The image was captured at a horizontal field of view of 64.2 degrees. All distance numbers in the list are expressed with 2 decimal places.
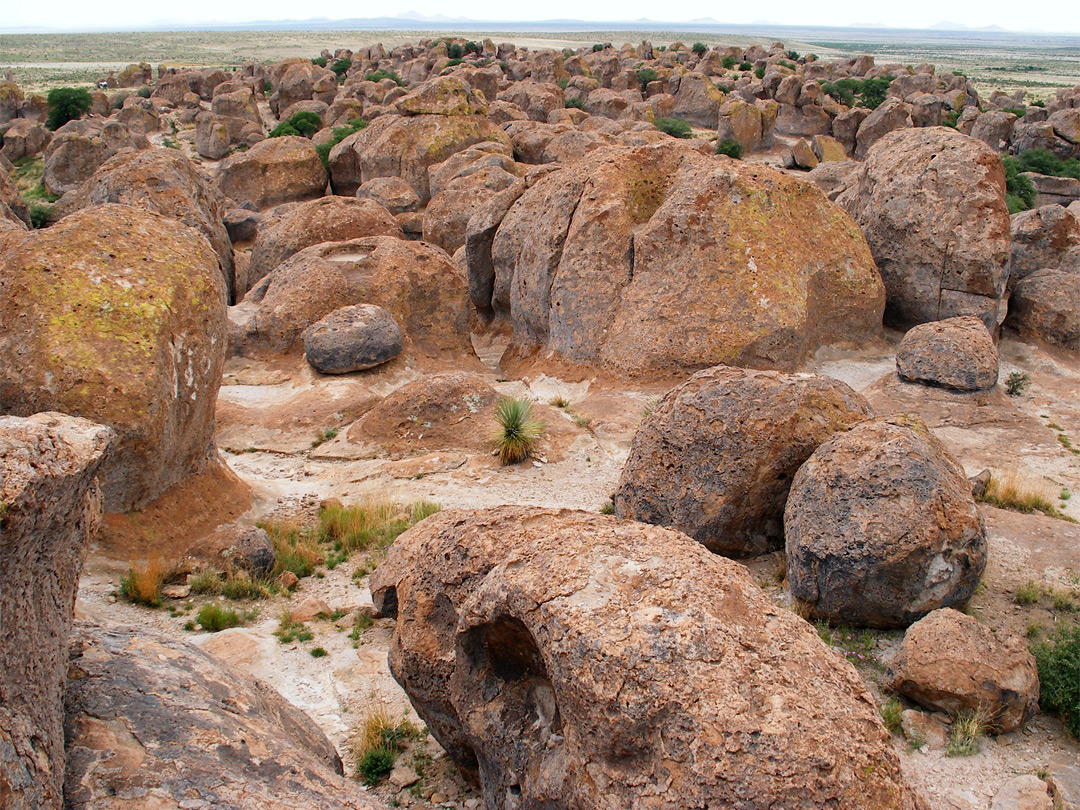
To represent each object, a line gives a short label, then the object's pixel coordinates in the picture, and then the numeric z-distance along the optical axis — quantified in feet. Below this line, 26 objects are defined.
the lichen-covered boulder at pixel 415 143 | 105.70
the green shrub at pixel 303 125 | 166.91
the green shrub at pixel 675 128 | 161.68
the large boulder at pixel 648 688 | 11.86
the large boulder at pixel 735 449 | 28.99
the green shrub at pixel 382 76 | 230.31
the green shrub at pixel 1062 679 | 21.74
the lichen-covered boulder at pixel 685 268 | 50.06
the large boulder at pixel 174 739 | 13.20
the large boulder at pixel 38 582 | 12.04
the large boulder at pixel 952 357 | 46.80
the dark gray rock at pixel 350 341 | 53.57
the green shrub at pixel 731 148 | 142.92
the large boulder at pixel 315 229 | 68.49
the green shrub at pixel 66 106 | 170.91
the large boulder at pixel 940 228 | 53.78
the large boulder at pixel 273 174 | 106.52
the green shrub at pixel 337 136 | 122.41
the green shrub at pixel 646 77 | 225.56
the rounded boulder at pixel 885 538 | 24.73
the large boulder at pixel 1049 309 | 54.90
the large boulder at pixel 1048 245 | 61.72
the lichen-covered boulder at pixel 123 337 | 29.68
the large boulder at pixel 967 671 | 21.36
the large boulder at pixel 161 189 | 63.36
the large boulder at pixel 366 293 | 57.62
